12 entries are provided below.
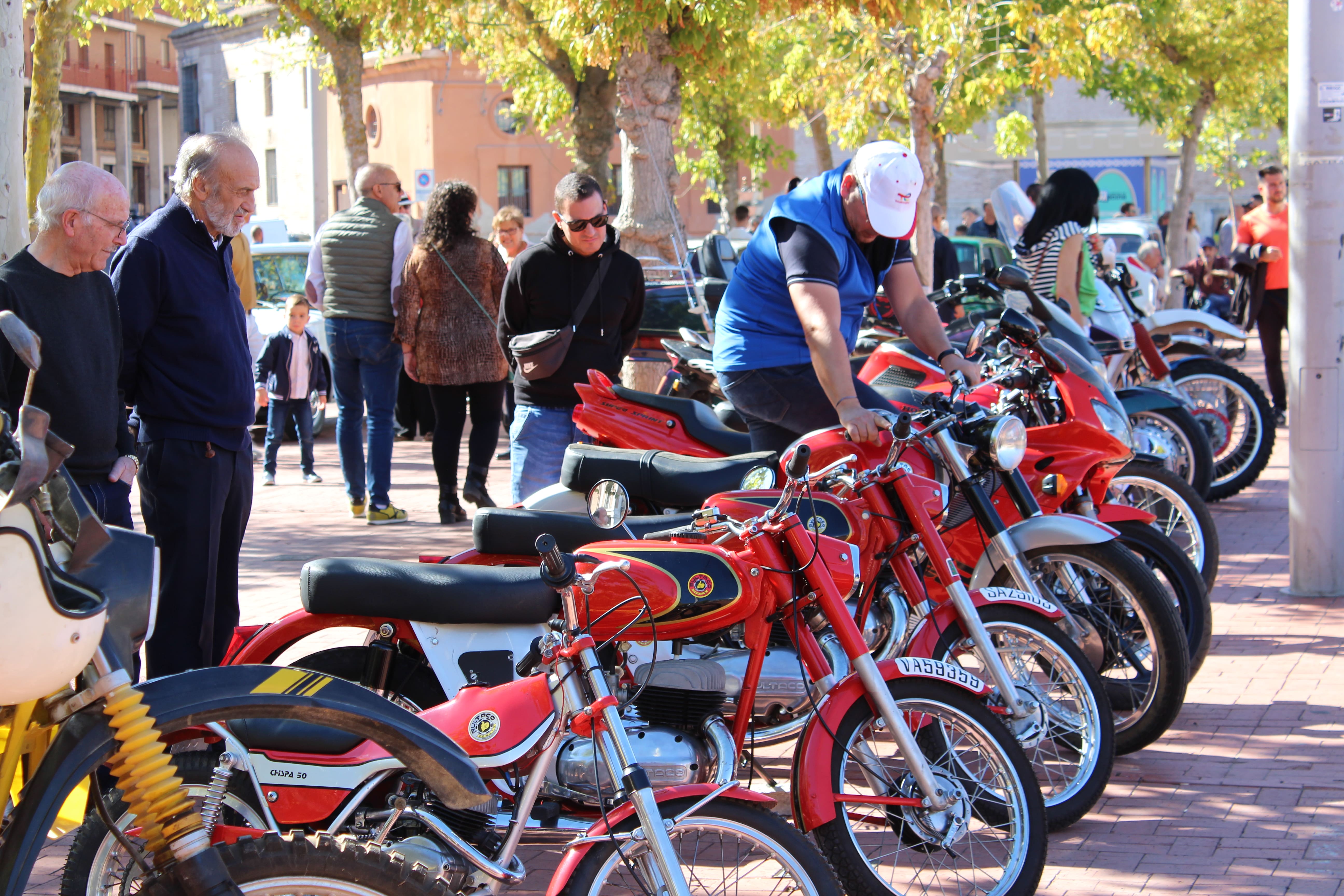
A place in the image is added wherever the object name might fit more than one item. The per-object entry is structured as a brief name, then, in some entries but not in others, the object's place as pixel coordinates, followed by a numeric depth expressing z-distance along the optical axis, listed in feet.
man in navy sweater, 28.09
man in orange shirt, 74.84
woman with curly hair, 54.08
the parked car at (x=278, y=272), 92.32
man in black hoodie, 42.78
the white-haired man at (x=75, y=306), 25.98
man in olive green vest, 55.42
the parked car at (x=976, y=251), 124.36
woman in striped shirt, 51.24
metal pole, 43.11
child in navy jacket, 69.00
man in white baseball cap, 30.27
